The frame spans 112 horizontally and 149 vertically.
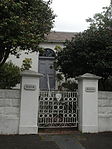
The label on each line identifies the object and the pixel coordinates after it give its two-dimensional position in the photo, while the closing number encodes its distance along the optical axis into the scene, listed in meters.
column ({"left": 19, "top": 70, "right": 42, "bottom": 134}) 7.55
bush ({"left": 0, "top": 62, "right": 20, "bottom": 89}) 11.86
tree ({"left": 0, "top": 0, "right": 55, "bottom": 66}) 6.64
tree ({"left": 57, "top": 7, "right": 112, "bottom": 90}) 10.38
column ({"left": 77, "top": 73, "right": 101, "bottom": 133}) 7.99
